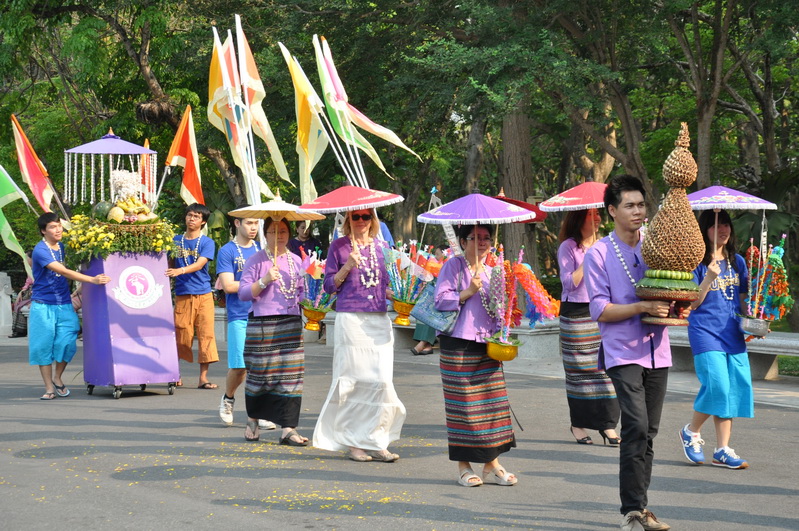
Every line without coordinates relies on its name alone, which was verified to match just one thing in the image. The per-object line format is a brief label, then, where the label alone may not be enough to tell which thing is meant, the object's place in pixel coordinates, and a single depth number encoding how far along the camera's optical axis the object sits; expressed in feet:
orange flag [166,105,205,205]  77.31
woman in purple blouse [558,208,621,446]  49.71
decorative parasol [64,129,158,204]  71.94
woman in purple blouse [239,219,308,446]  50.65
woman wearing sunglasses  46.71
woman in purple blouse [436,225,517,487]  40.78
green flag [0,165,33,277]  75.95
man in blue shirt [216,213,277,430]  55.36
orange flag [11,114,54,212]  78.68
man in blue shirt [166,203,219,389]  70.86
